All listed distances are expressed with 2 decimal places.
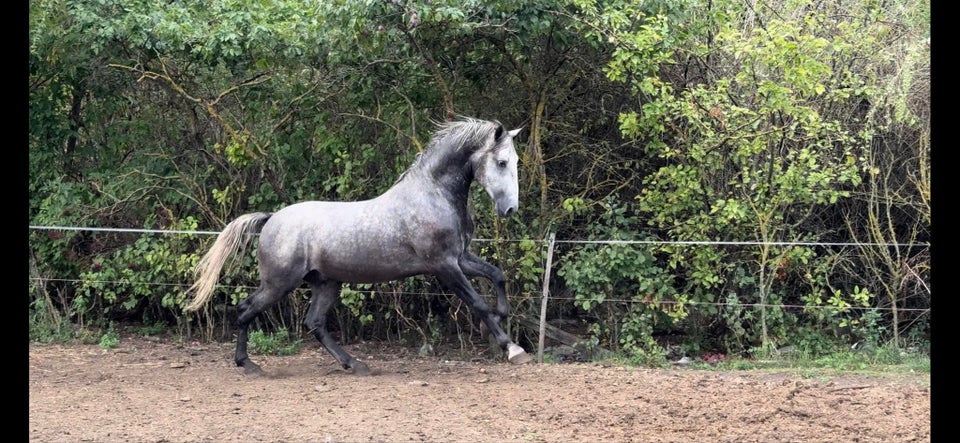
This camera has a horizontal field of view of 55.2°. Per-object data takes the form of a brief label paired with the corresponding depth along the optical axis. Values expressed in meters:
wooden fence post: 7.90
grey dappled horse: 6.89
